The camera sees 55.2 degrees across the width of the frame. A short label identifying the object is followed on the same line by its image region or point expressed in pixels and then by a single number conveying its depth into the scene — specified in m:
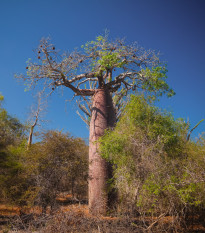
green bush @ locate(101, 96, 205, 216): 3.96
